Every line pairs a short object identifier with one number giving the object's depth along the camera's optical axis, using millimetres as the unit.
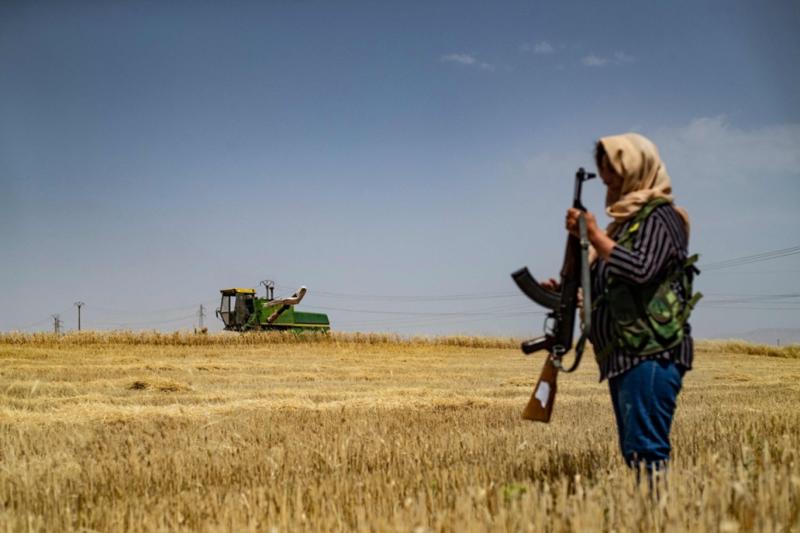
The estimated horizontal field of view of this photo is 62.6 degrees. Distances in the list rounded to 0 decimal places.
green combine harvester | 27312
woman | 3023
